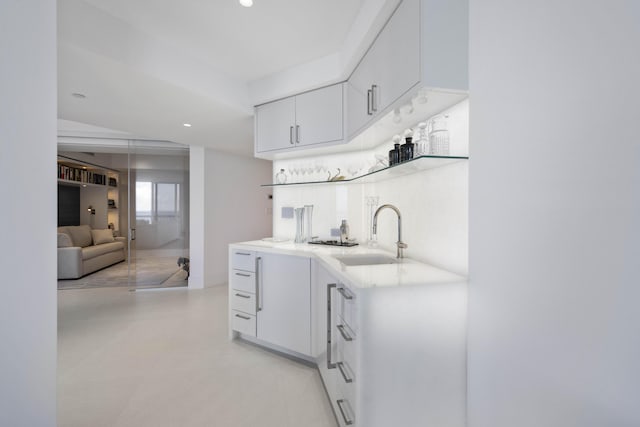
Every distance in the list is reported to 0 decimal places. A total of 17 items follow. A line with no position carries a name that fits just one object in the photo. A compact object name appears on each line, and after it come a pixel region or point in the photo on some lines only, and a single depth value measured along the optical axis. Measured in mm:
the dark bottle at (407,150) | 1691
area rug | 4574
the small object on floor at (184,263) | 4719
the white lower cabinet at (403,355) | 1206
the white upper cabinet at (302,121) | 2457
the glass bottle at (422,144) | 1631
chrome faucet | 1874
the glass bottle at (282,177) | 3121
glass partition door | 4566
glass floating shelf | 1450
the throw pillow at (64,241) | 5203
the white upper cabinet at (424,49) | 1317
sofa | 5152
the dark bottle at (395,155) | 1810
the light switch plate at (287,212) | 3223
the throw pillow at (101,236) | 6285
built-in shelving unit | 6605
